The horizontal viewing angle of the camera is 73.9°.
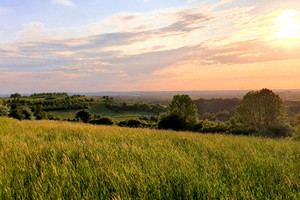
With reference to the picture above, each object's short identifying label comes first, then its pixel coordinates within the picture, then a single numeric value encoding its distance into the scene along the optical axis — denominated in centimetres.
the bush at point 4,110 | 3538
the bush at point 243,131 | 1764
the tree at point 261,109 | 2173
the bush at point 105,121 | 4112
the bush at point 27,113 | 4313
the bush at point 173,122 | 2609
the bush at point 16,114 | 3593
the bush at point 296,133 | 1374
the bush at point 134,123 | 3899
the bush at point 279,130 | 1703
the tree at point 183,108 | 2847
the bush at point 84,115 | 5974
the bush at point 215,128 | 2096
